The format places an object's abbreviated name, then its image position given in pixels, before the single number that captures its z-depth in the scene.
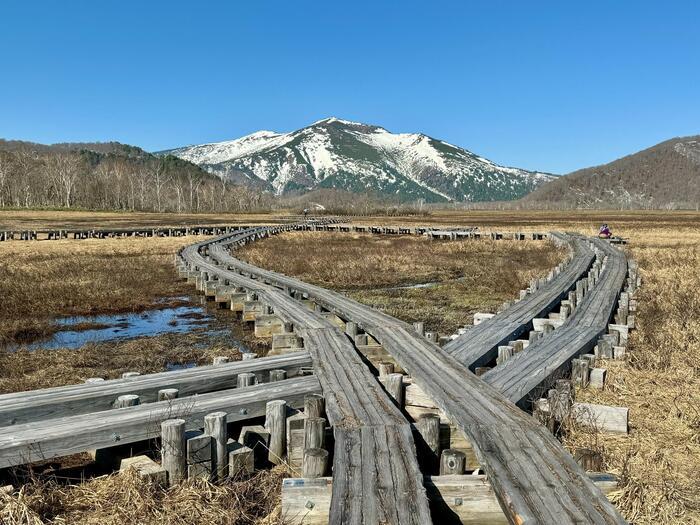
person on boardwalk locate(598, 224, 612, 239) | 42.06
